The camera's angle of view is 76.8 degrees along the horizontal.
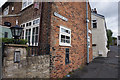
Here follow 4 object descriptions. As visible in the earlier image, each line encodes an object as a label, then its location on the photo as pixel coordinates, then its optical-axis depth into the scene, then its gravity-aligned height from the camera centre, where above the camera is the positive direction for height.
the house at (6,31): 6.86 +0.93
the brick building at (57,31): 4.14 +0.67
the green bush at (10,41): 3.26 +0.01
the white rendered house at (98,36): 11.85 +0.94
